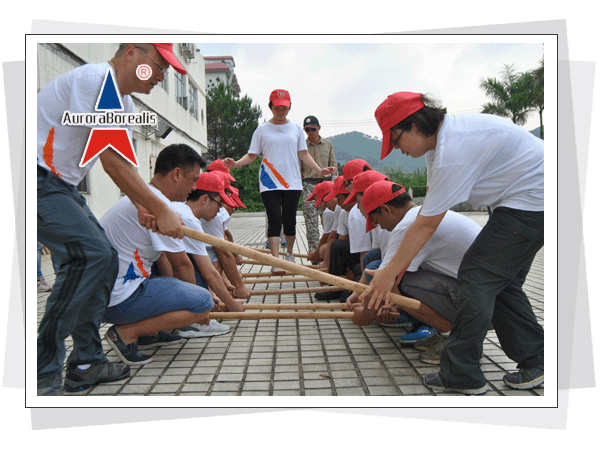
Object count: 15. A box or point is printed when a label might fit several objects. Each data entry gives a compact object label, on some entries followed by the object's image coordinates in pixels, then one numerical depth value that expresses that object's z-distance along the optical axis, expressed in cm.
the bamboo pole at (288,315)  314
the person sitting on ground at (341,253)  452
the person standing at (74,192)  216
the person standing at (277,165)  537
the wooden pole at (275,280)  478
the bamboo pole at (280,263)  260
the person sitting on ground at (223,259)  387
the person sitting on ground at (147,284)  279
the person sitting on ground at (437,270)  280
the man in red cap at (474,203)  217
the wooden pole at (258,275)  530
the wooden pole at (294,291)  421
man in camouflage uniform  672
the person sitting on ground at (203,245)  328
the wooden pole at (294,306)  338
